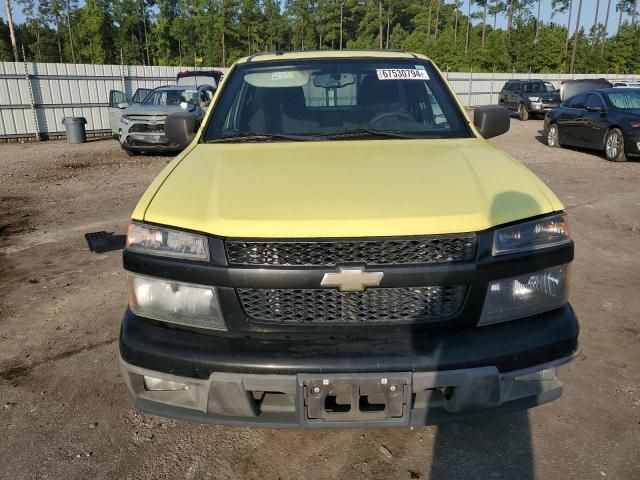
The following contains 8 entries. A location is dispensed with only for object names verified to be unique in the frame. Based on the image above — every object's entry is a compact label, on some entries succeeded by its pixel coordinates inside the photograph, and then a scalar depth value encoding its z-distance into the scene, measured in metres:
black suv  23.41
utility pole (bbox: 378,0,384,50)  78.82
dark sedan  11.35
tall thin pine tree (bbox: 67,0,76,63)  65.31
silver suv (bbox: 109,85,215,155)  12.90
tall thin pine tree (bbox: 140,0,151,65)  71.12
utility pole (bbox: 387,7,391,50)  84.64
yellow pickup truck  2.04
